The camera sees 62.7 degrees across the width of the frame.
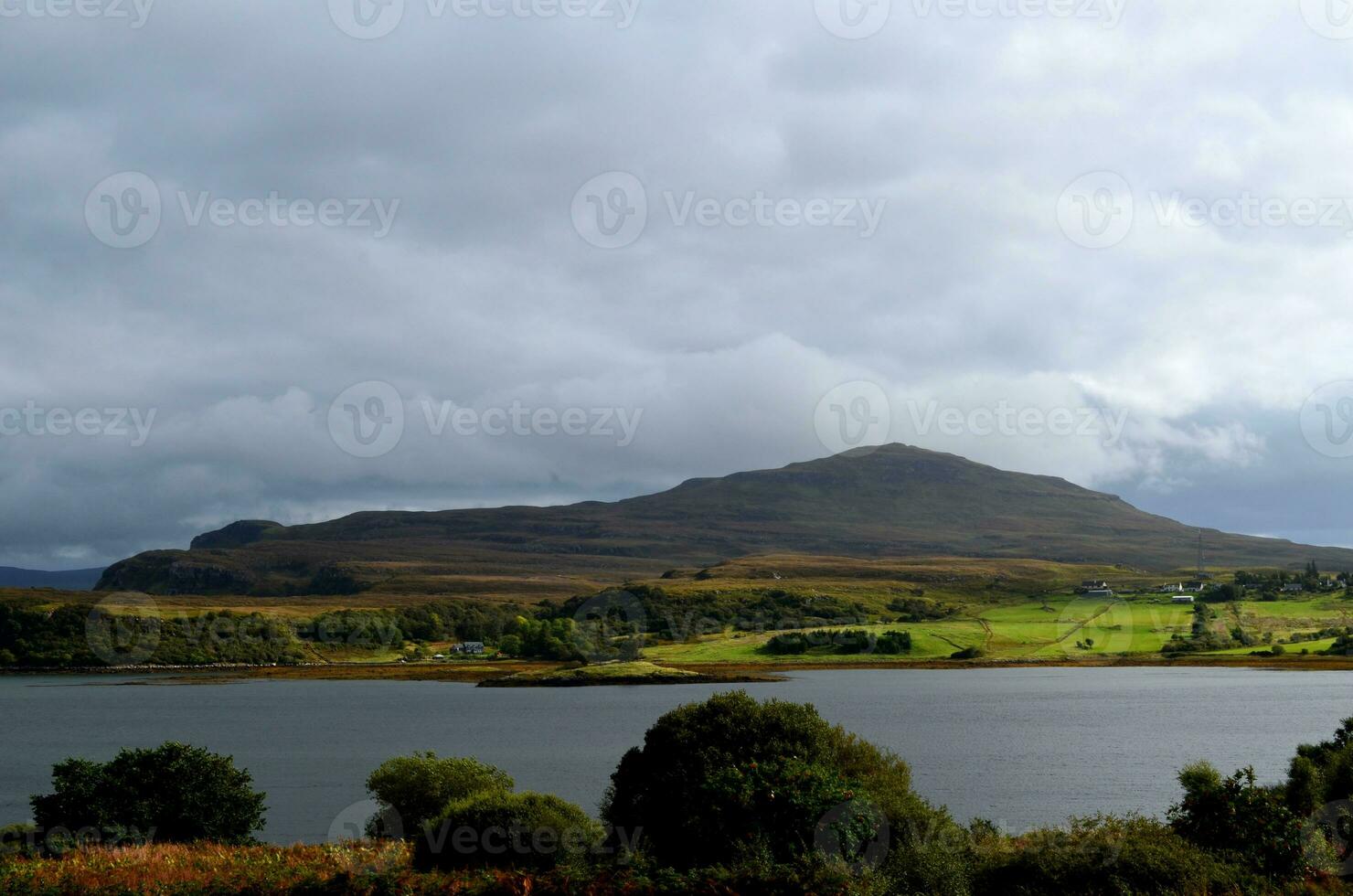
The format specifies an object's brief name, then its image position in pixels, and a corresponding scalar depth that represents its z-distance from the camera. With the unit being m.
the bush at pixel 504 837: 24.64
